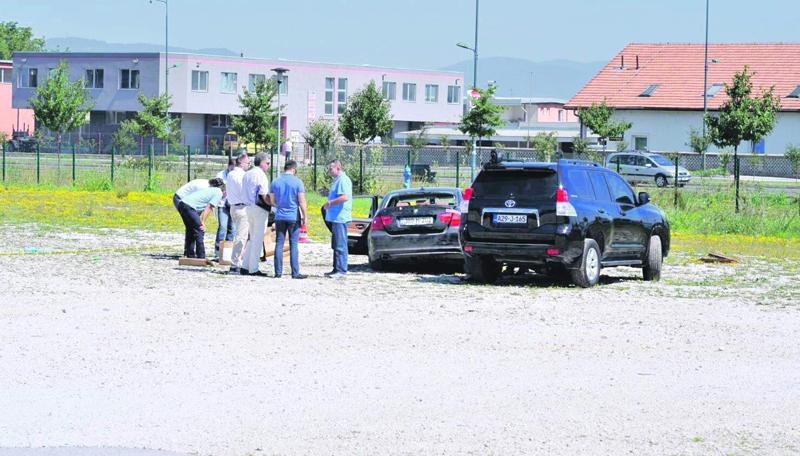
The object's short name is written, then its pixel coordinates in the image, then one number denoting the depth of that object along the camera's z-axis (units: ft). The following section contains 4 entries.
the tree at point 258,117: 229.25
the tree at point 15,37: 578.66
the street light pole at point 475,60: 193.98
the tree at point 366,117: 276.41
